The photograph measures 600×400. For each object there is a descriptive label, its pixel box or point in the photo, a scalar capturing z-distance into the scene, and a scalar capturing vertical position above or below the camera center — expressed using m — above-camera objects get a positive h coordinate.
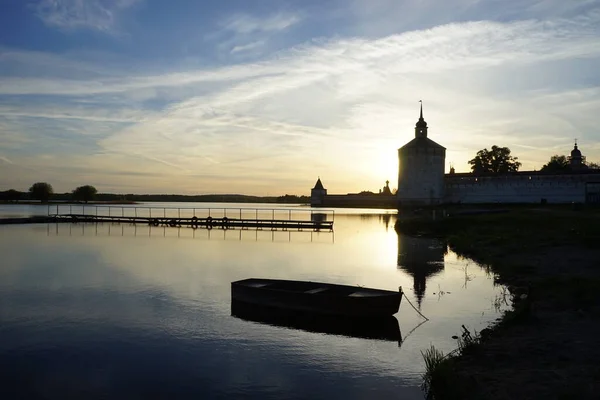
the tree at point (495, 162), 99.94 +7.63
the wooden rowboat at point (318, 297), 15.30 -2.90
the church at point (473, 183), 73.62 +2.89
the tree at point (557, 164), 96.36 +7.37
